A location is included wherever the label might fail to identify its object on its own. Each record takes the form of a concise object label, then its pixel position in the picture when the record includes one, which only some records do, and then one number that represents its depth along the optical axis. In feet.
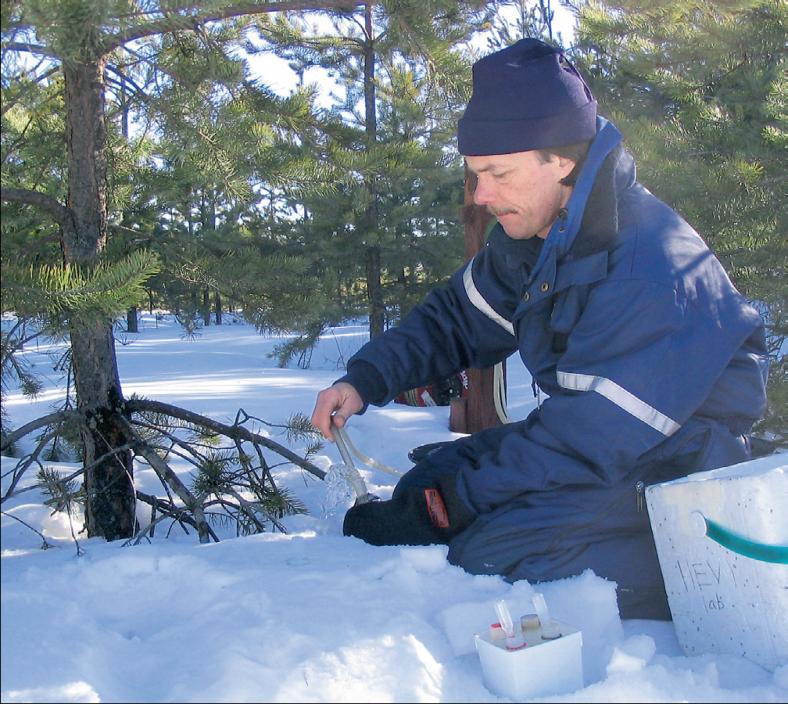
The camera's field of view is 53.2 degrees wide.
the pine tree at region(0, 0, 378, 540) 8.14
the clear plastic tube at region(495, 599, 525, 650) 4.75
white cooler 5.67
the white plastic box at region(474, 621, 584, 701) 4.65
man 6.33
